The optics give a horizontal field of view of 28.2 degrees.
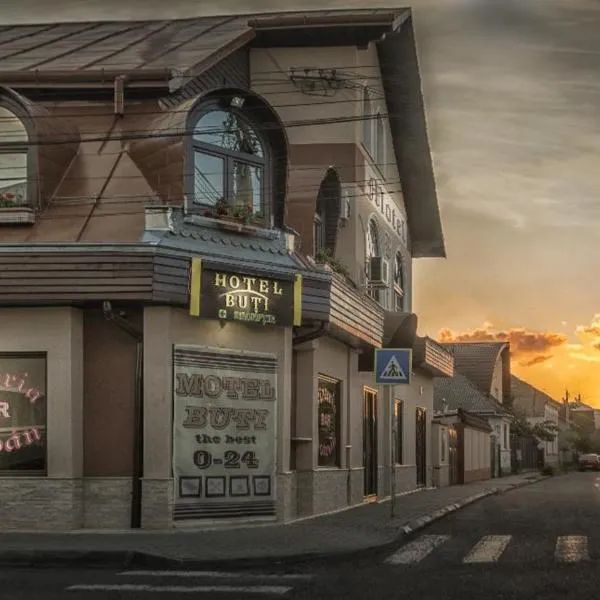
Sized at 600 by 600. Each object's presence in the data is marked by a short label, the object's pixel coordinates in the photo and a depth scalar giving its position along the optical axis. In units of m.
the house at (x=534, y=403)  100.25
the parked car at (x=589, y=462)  91.22
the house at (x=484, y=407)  60.22
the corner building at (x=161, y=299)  18.55
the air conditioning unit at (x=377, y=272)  28.00
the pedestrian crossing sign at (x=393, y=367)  20.95
